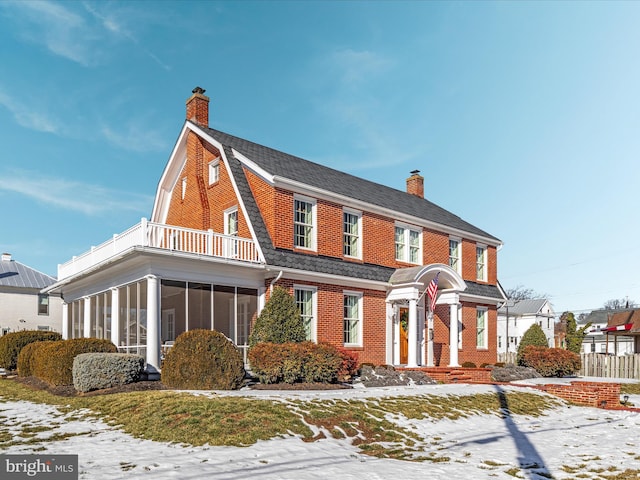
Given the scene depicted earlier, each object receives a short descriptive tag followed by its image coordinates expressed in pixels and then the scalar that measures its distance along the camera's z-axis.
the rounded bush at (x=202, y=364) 14.59
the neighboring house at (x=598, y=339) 81.04
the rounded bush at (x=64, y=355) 16.33
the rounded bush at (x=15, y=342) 22.89
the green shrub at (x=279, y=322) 17.81
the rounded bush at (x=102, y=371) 14.96
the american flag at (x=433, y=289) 22.86
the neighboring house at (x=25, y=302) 44.84
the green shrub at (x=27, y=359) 19.67
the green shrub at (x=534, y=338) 28.73
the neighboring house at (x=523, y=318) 69.50
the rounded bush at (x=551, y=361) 24.67
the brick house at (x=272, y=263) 18.17
